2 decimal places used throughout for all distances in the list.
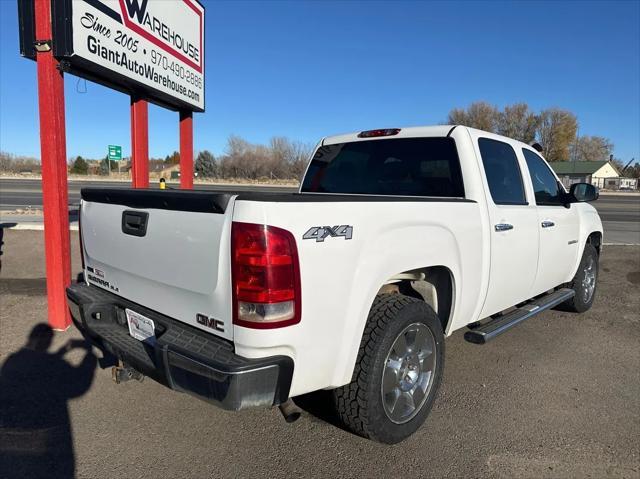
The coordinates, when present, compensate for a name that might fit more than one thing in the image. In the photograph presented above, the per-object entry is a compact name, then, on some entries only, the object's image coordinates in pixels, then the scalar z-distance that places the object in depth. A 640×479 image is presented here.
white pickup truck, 2.14
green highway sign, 32.19
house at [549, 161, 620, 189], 81.44
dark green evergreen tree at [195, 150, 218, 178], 71.25
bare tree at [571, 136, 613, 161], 93.12
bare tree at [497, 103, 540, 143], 70.44
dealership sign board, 4.59
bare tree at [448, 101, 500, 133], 67.81
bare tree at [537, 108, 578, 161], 76.50
